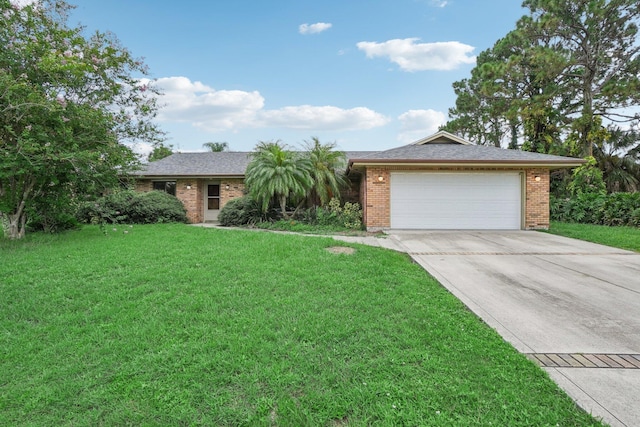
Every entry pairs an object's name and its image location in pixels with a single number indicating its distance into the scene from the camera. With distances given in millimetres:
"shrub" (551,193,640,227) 10617
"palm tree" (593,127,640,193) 15430
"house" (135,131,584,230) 10141
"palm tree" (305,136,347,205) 11375
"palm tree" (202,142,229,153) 26781
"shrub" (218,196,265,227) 12039
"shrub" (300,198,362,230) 10778
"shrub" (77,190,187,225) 11852
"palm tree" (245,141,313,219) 10828
